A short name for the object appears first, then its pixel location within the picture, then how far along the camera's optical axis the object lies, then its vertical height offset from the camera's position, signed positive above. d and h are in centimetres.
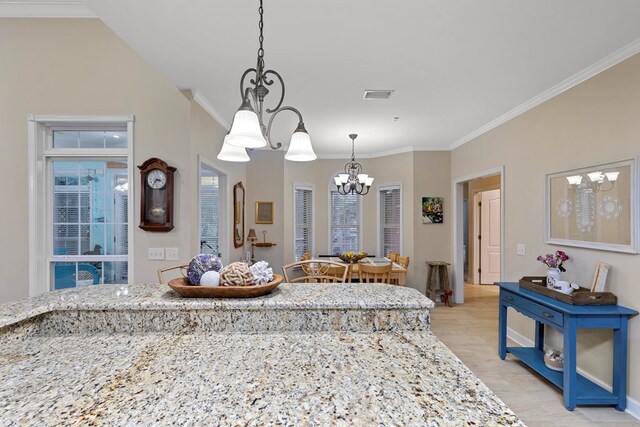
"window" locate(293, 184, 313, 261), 588 -8
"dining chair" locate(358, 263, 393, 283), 410 -74
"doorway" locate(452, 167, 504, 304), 688 -37
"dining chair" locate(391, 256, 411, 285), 451 -76
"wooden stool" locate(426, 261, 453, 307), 520 -106
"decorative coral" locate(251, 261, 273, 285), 137 -26
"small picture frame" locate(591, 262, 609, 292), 243 -48
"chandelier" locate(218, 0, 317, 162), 136 +37
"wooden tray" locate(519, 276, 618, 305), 237 -63
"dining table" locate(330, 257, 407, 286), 448 -79
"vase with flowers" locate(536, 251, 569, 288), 276 -44
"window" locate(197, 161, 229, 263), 409 +5
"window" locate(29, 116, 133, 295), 304 +8
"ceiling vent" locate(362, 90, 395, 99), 304 +118
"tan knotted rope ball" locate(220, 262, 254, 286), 134 -26
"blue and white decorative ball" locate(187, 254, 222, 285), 138 -23
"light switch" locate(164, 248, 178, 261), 294 -36
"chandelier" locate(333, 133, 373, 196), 479 +55
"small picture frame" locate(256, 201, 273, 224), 556 +3
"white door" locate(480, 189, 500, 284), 691 -57
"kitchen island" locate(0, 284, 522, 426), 74 -46
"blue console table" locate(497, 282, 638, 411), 227 -93
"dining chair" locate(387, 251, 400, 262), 532 -70
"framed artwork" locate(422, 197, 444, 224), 538 +8
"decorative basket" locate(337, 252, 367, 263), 468 -62
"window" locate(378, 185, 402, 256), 579 -8
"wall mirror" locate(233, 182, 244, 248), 445 +0
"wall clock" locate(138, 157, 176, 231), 290 +16
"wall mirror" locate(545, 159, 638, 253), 229 +6
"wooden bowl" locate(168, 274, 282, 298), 130 -31
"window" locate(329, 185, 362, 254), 620 -16
